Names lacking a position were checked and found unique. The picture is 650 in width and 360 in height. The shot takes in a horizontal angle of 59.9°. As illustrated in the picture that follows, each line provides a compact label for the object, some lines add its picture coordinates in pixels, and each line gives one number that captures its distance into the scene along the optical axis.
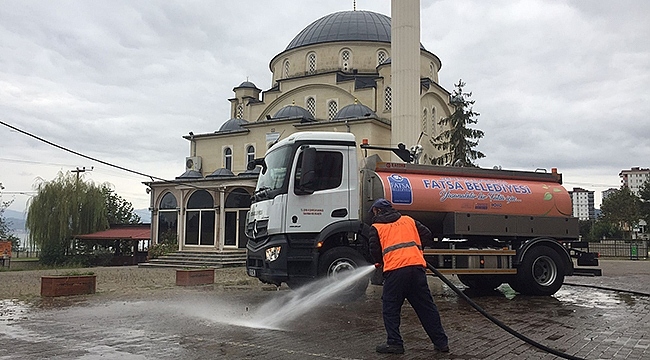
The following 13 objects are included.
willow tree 34.97
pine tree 31.59
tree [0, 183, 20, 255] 48.77
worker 6.56
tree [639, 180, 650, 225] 61.40
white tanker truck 10.62
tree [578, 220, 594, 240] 62.24
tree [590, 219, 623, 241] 61.77
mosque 30.20
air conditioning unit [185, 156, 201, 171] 40.56
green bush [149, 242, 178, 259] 30.19
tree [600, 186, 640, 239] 61.03
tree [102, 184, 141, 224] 61.92
